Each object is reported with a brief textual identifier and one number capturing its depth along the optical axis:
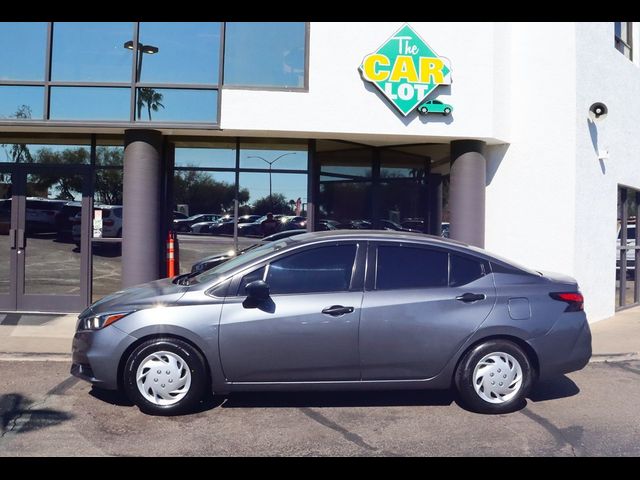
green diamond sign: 9.78
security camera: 10.30
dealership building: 9.84
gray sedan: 5.45
